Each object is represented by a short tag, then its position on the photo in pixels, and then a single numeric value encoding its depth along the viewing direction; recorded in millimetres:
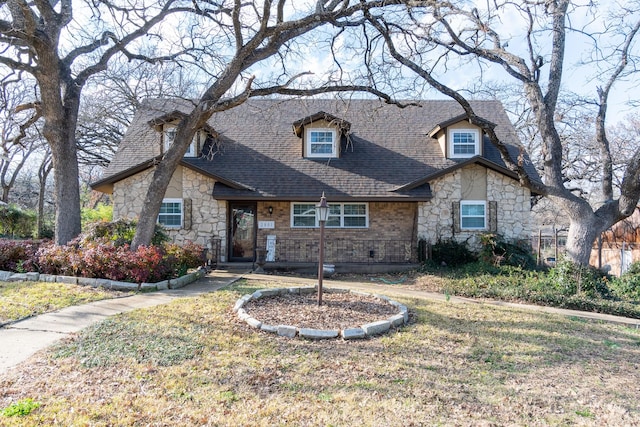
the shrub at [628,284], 10906
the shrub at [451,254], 14055
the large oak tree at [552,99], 10977
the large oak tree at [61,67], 10375
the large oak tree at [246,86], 9617
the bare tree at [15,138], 12640
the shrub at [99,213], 16903
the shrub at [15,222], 20500
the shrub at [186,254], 11164
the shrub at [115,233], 10688
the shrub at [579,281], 10438
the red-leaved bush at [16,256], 9984
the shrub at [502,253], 13266
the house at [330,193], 14516
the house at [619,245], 19531
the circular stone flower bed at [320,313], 6031
